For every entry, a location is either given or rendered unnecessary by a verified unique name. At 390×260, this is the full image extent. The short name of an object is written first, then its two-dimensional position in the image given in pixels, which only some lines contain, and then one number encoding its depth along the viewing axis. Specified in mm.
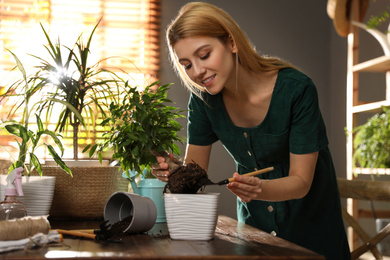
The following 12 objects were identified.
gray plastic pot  1089
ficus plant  1248
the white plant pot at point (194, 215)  1007
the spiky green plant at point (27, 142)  1261
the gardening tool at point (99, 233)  991
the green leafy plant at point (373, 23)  2838
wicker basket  1425
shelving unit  3171
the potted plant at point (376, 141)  2768
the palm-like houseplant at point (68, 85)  1553
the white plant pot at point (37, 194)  1266
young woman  1350
